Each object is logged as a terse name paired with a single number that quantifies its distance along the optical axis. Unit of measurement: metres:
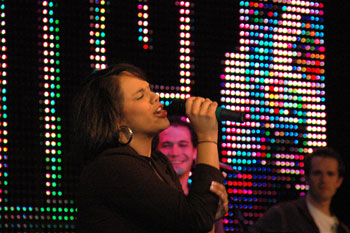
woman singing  5.17
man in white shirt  6.46
